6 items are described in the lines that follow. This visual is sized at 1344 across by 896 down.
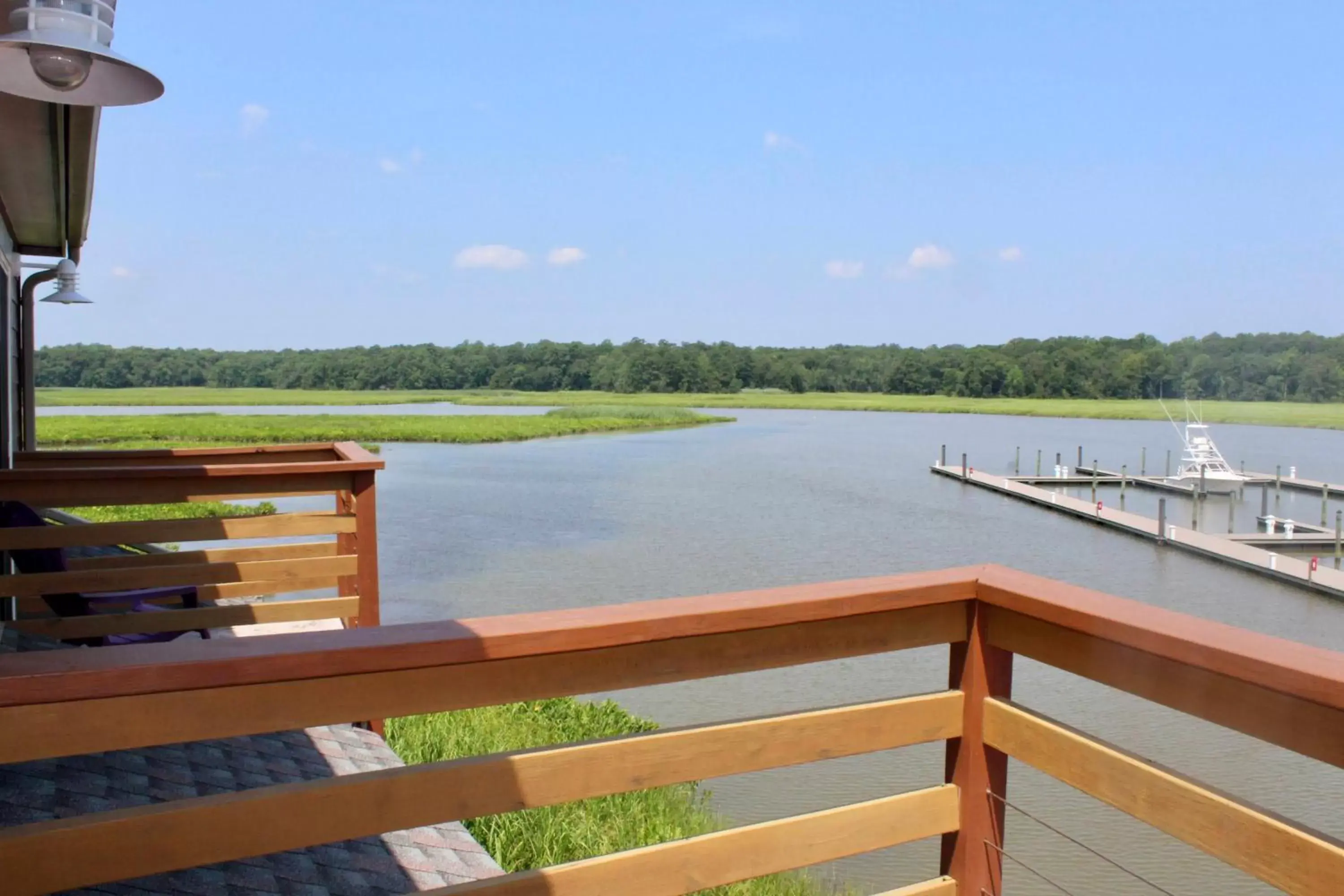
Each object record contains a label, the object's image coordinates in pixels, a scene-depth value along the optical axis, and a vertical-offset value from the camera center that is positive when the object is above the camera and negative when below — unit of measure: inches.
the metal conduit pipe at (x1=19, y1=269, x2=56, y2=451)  332.8 +2.3
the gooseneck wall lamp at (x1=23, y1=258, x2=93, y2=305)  313.9 +26.3
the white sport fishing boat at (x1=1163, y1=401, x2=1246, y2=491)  1061.8 -65.0
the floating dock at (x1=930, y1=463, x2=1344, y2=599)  609.0 -94.4
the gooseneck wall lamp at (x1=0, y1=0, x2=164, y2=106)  87.4 +25.9
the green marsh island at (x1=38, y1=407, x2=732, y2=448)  1477.6 -81.6
